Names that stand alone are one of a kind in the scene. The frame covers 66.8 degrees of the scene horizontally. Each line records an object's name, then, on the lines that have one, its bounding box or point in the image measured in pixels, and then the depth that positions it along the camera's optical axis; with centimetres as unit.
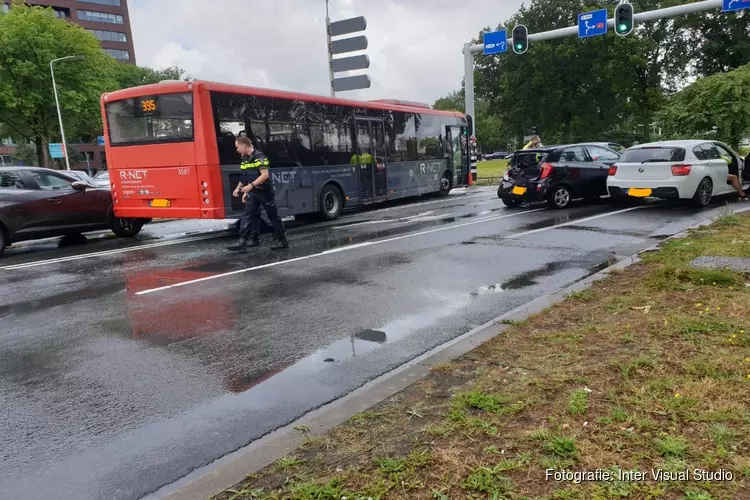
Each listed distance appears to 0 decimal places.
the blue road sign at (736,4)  1788
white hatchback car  1254
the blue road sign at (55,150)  3450
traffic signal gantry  1859
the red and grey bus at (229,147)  1122
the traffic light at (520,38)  2153
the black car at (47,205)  1091
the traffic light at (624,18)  1958
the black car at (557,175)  1412
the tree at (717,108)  1999
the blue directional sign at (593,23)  2075
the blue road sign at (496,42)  2261
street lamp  3494
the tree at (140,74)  6938
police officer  984
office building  8050
